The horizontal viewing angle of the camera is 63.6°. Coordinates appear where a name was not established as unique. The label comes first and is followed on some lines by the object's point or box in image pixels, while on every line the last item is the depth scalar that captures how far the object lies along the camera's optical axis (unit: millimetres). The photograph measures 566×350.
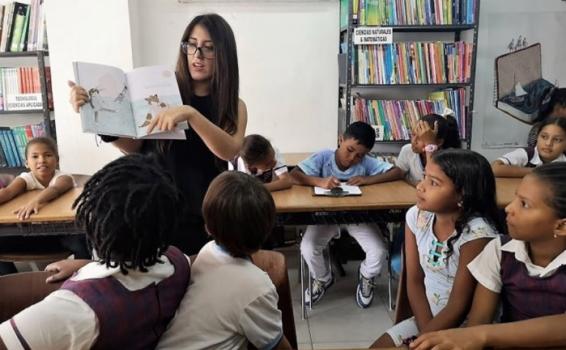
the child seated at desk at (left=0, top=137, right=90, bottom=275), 2312
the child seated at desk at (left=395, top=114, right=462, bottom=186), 2709
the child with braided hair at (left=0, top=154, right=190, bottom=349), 724
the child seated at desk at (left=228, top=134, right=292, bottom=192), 2557
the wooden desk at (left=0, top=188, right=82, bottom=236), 2070
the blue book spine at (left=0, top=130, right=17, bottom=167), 3453
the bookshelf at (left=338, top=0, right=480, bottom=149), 3342
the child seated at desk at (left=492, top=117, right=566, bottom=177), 2473
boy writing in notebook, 2629
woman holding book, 1368
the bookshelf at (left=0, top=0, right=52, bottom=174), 3322
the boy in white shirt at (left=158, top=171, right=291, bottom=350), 944
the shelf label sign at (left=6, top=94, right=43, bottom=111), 3393
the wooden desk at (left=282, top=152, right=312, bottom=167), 3281
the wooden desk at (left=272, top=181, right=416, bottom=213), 2236
